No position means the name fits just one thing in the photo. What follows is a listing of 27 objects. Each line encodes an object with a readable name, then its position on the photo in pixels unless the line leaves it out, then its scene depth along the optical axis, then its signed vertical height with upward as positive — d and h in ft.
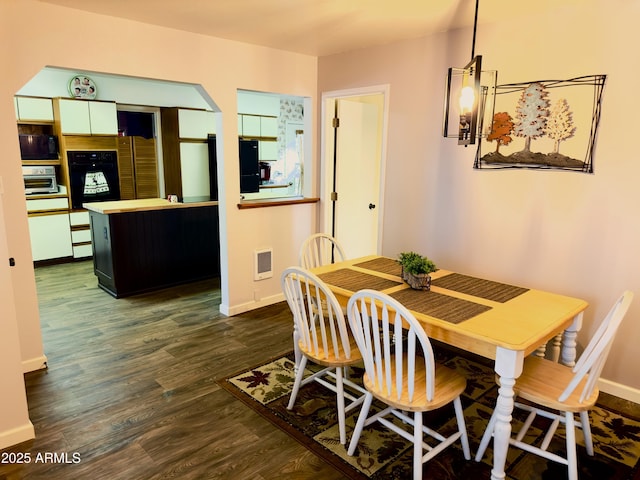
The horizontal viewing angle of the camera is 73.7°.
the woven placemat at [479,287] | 7.88 -2.36
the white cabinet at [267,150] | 24.86 +0.77
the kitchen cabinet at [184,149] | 21.27 +0.68
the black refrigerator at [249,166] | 22.11 -0.14
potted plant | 7.96 -1.96
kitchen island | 14.15 -2.79
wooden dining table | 5.96 -2.37
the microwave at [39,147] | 17.48 +0.61
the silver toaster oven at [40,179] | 17.74 -0.73
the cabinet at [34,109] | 17.29 +2.14
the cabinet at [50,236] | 17.93 -3.15
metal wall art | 8.57 +0.86
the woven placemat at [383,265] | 9.48 -2.33
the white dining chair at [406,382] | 5.94 -3.30
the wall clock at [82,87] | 18.58 +3.24
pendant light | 6.27 +0.92
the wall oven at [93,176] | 18.51 -0.62
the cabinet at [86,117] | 17.94 +1.94
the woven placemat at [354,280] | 8.35 -2.35
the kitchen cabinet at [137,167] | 20.66 -0.24
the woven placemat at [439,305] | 6.83 -2.36
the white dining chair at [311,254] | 10.38 -2.27
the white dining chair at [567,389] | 5.82 -3.28
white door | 14.55 -0.31
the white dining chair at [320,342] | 7.01 -3.15
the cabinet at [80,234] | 18.97 -3.19
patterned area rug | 6.72 -4.72
